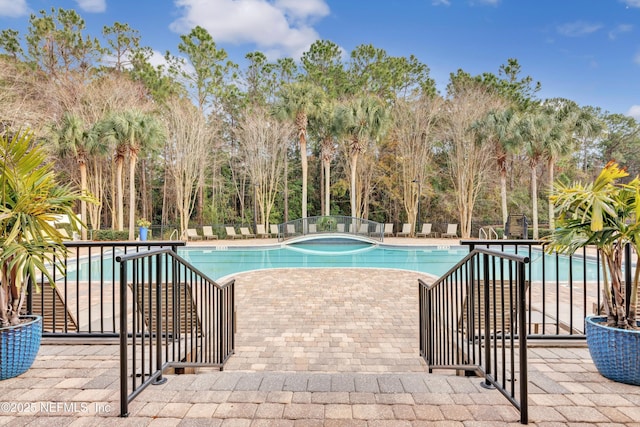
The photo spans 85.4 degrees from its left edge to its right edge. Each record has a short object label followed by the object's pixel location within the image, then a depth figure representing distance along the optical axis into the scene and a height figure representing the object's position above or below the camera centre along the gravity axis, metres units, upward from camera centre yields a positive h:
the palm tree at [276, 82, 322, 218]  17.42 +5.50
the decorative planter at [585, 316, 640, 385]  2.06 -0.87
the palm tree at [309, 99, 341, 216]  17.75 +4.63
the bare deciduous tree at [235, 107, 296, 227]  20.30 +3.94
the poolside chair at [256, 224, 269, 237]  18.75 -0.95
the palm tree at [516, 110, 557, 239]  15.33 +3.39
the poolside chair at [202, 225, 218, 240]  17.64 -0.91
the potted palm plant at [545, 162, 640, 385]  2.09 -0.22
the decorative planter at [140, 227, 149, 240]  14.26 -0.75
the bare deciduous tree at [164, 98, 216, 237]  18.09 +3.63
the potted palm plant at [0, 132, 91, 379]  2.19 -0.16
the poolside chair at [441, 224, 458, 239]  18.66 -1.05
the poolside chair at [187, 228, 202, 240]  17.36 -1.04
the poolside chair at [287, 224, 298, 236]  16.66 -0.76
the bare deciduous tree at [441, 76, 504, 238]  18.30 +3.41
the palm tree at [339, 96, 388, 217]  17.23 +4.63
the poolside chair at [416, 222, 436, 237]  19.47 -1.02
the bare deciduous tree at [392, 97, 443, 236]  19.64 +4.19
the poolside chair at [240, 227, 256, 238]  18.31 -0.97
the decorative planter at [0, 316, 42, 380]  2.16 -0.84
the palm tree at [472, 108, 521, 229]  15.82 +3.65
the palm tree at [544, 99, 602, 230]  15.32 +3.86
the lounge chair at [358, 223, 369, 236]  16.29 -0.78
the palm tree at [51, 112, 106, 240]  14.59 +3.20
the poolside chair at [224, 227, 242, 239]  18.24 -0.98
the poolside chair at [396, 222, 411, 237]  19.59 -1.02
